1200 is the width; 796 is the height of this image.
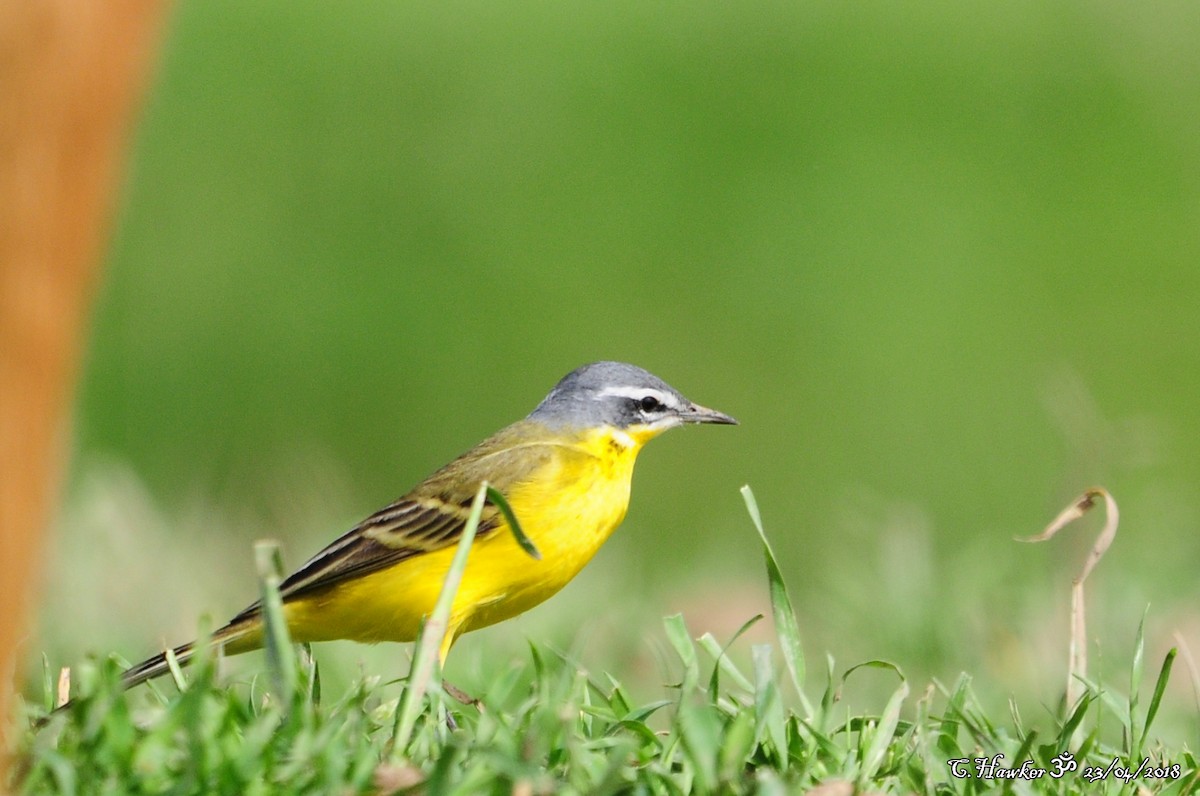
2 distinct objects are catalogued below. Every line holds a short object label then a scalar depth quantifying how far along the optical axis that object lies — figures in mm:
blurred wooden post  5219
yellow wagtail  9695
